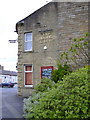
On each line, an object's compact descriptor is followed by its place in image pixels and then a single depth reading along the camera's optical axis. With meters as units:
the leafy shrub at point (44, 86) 5.13
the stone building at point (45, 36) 7.30
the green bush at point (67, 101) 3.20
